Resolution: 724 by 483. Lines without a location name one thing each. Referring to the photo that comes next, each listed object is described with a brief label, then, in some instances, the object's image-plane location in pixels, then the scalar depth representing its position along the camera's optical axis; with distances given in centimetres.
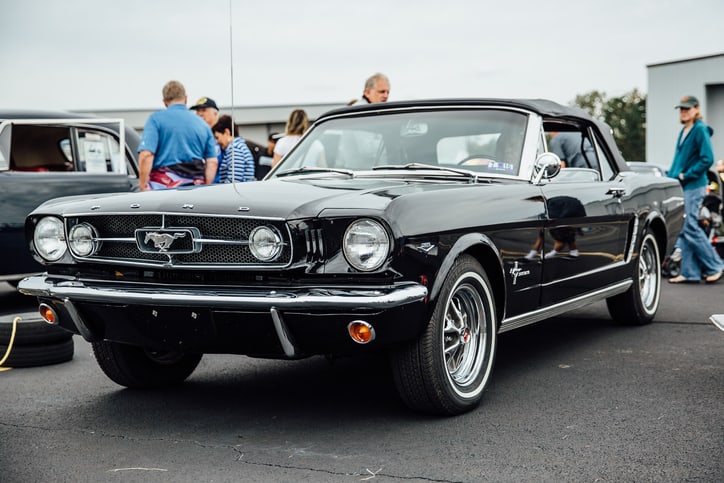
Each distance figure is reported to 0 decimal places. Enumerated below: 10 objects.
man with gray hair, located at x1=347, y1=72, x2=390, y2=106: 813
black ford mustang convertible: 367
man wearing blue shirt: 727
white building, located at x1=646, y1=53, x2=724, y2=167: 3616
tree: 9525
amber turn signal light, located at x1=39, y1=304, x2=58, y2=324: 426
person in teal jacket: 934
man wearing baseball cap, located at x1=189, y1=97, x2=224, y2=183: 844
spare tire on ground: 557
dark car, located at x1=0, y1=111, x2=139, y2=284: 750
